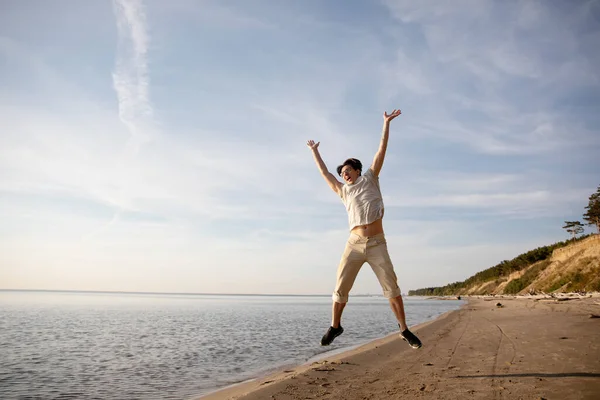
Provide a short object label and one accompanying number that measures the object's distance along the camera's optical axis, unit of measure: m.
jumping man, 5.44
